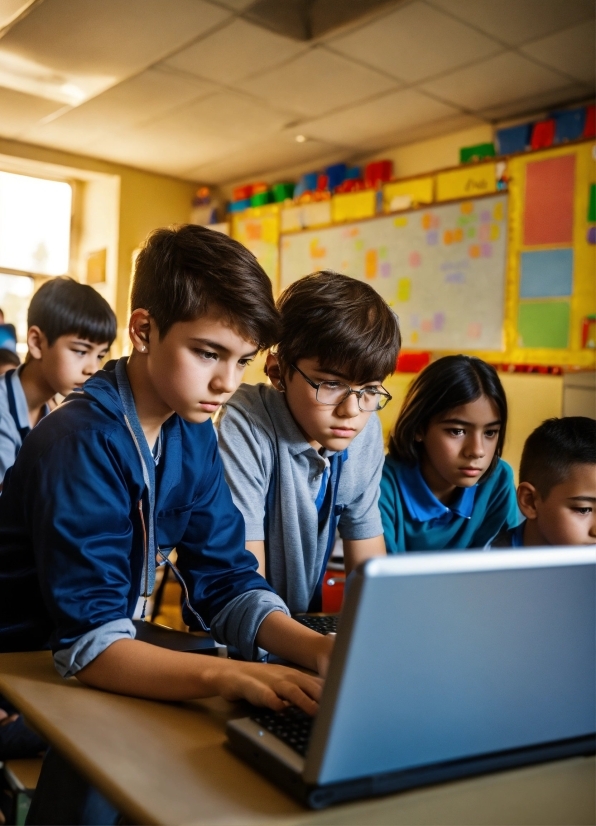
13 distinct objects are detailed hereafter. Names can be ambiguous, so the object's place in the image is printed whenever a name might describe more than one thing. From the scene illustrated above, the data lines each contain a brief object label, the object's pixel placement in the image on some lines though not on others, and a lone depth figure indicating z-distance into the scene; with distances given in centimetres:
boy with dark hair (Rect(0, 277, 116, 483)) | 222
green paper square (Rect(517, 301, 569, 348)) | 357
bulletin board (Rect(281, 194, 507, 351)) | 386
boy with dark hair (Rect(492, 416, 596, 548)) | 150
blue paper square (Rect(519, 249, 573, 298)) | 355
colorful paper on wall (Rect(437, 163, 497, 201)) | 387
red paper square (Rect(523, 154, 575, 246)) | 354
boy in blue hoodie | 86
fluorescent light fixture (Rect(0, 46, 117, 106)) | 361
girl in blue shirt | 160
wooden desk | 59
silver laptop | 55
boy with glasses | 132
